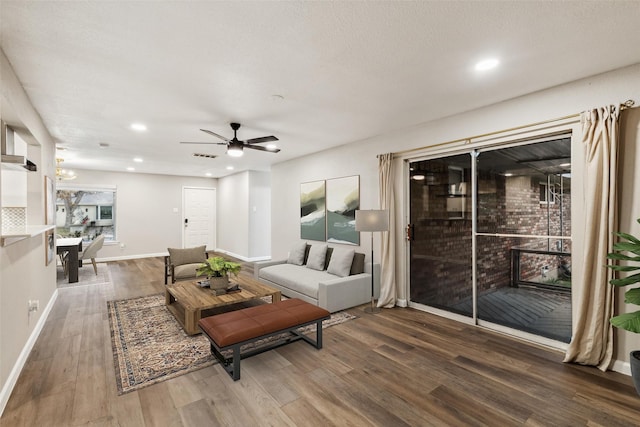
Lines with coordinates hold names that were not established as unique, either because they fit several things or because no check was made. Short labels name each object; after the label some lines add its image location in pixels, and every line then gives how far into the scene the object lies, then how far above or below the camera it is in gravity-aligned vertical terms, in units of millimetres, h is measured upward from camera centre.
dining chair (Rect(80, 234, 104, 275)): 6316 -771
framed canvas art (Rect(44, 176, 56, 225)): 4039 +195
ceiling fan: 3891 +946
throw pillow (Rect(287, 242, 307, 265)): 5582 -751
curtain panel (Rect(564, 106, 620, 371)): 2553 -210
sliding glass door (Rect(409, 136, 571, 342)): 3096 -258
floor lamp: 4043 -80
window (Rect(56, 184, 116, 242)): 7793 +90
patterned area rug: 2584 -1372
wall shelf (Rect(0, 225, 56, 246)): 2157 -145
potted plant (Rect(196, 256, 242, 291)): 3732 -718
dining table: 5746 -814
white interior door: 9483 -87
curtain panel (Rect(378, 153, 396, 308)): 4355 -467
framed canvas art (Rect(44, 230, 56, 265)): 4090 -468
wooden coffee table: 3350 -1002
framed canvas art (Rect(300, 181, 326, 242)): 5715 +65
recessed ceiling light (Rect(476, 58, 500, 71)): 2416 +1247
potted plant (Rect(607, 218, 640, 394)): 1979 -613
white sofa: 4098 -1005
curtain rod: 2527 +917
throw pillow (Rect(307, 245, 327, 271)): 5102 -740
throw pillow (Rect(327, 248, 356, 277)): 4578 -751
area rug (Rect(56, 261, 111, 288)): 5738 -1308
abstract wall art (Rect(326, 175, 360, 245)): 5066 +108
